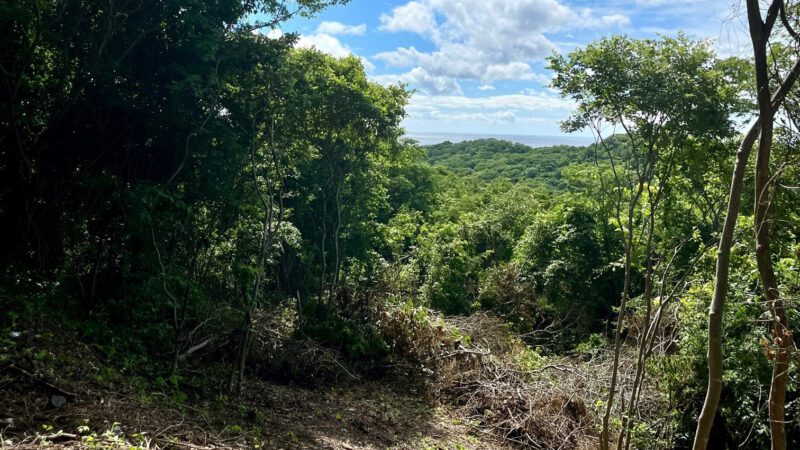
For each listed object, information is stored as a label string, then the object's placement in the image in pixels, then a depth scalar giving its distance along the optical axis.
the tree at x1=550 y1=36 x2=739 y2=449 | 5.70
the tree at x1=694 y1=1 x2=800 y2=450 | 3.11
